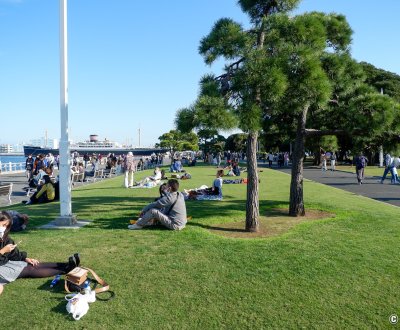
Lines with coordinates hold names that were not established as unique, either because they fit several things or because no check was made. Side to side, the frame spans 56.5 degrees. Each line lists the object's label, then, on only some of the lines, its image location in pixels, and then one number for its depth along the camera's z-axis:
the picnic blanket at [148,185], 16.85
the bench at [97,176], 21.22
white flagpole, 7.56
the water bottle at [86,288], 4.27
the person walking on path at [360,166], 18.50
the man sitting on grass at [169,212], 7.35
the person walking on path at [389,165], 19.13
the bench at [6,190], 12.34
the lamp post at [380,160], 35.31
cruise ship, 97.69
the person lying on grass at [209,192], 12.78
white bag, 3.95
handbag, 4.46
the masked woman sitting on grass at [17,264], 4.73
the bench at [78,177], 18.53
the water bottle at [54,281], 4.70
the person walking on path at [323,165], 31.35
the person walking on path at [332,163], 30.50
